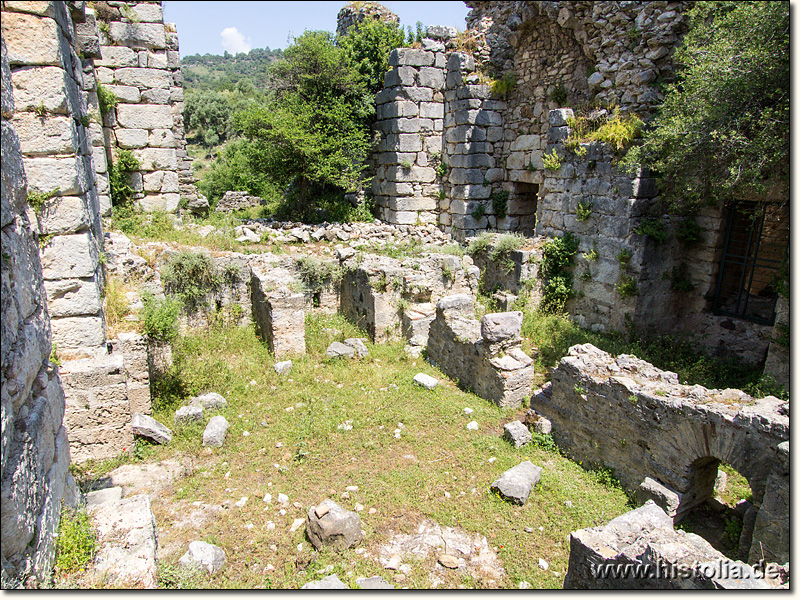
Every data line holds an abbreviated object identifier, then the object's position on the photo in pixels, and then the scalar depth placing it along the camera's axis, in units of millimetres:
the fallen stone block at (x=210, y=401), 6906
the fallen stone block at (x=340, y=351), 8680
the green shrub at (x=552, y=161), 10508
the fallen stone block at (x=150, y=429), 6047
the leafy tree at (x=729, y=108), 6777
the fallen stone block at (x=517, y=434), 6508
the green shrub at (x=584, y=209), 10055
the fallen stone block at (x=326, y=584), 4030
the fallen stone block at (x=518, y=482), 5430
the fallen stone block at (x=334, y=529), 4691
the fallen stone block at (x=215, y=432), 6184
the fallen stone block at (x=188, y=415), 6500
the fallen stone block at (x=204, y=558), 4277
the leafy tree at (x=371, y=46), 13422
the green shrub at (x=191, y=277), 8742
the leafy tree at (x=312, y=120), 12328
